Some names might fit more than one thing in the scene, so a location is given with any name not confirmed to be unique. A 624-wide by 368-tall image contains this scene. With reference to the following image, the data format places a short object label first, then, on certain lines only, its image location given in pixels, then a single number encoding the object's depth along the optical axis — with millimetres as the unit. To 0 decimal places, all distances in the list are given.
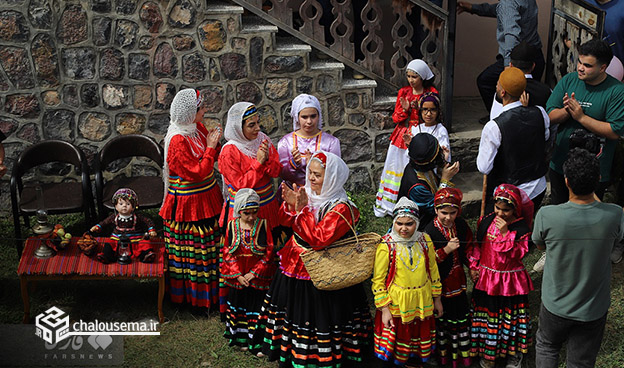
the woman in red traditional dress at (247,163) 6016
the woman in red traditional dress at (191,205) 6020
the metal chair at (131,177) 7074
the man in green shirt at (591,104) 6301
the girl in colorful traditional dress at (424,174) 5895
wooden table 6004
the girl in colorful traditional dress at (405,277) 5289
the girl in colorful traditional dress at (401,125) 7457
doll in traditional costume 6164
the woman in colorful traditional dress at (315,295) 5352
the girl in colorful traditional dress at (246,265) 5676
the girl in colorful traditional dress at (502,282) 5496
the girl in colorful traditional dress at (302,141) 6406
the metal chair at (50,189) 6961
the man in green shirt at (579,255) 4734
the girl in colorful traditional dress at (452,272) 5484
